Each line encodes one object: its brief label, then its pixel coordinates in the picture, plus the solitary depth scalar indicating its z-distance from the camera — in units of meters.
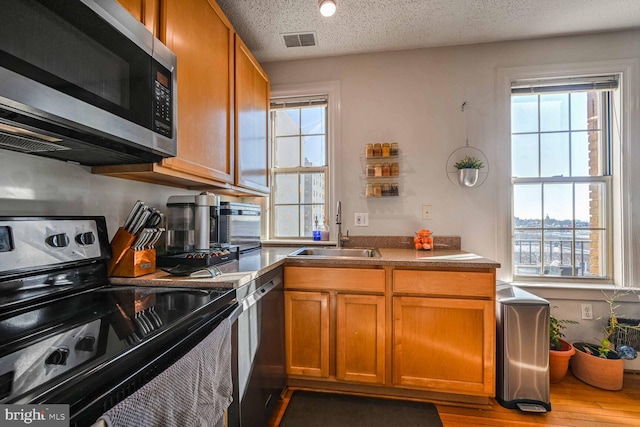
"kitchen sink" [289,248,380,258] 2.33
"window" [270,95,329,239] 2.66
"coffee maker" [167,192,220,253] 1.50
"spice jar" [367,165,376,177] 2.46
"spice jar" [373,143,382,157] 2.45
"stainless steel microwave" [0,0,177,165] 0.65
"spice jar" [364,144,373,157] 2.45
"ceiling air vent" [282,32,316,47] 2.25
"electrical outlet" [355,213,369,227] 2.51
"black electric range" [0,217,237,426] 0.51
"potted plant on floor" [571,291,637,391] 1.89
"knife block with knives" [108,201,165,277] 1.21
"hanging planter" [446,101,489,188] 2.30
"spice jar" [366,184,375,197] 2.45
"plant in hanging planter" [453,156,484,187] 2.29
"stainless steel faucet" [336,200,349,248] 2.43
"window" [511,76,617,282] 2.29
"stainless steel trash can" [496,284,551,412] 1.70
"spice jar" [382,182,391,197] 2.44
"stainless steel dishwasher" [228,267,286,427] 1.20
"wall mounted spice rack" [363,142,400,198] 2.43
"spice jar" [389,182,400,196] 2.43
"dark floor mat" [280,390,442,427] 1.59
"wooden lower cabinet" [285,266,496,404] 1.69
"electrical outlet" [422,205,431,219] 2.44
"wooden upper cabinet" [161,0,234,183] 1.31
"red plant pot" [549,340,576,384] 1.94
